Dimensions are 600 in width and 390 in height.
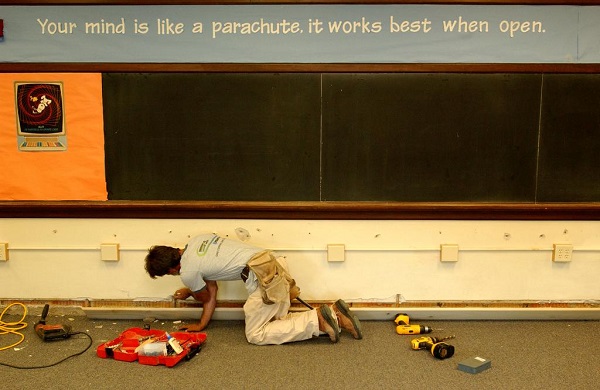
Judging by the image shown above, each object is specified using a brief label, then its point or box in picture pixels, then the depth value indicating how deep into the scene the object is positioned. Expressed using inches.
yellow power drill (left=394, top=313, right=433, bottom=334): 143.7
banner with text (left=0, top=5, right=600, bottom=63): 145.7
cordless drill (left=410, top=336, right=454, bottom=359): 128.1
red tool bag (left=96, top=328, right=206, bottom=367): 126.6
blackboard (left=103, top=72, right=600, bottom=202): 148.9
